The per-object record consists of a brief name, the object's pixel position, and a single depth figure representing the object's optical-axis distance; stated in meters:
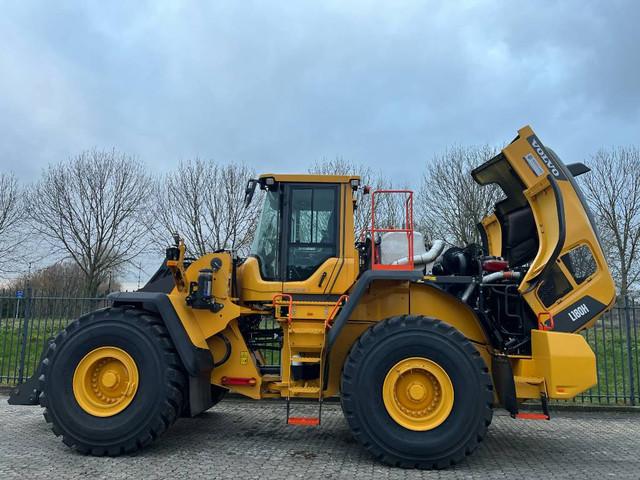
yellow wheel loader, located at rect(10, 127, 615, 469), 5.26
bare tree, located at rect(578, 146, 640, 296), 24.17
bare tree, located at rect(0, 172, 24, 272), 25.84
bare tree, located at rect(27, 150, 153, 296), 24.61
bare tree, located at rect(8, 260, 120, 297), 10.69
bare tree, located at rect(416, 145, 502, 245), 19.36
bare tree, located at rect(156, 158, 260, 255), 21.59
